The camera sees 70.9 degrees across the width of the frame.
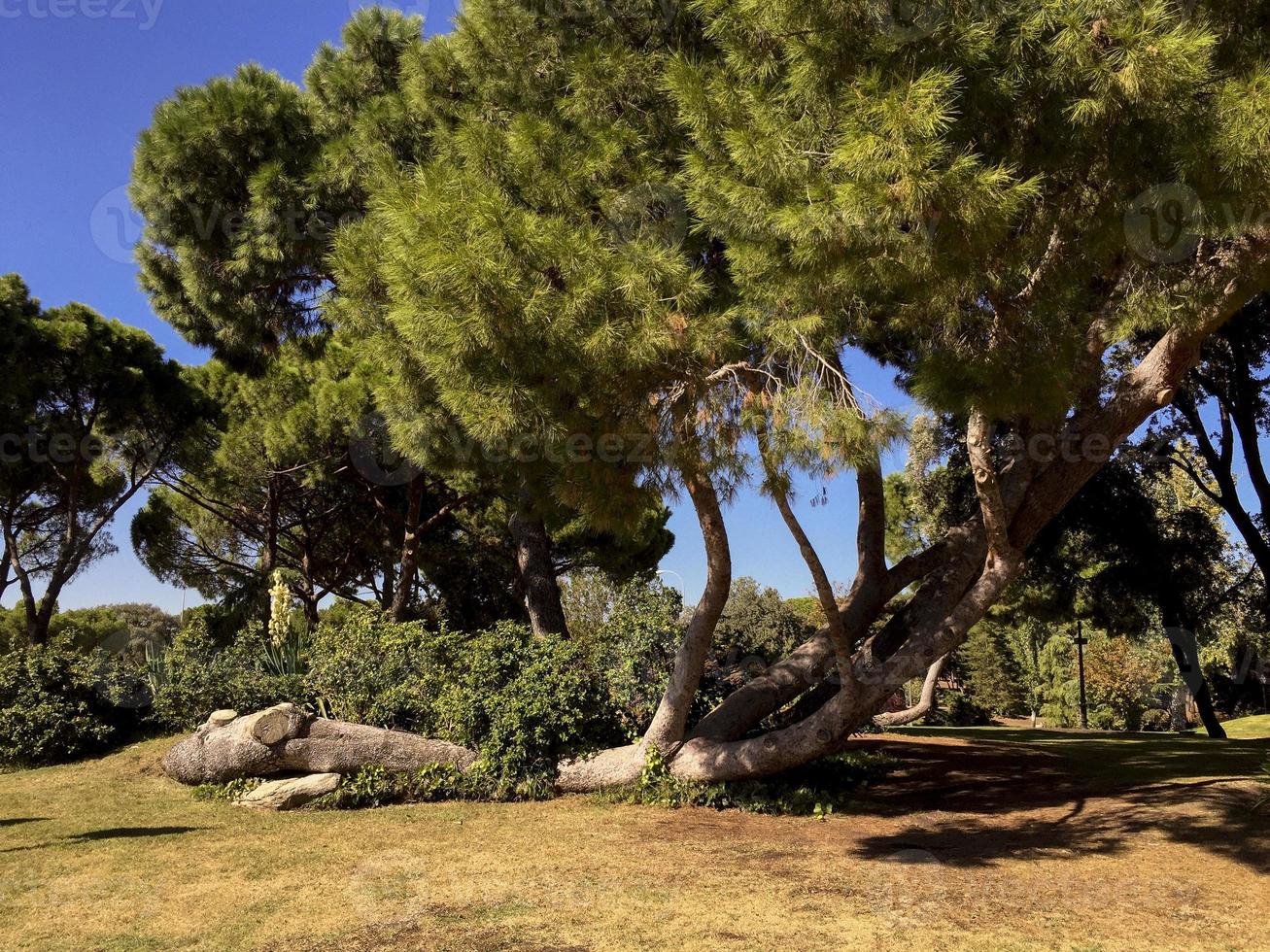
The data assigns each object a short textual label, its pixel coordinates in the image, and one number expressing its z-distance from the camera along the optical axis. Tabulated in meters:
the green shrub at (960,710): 25.08
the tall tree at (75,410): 14.30
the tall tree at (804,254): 4.64
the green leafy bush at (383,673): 9.51
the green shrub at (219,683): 10.79
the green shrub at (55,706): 11.38
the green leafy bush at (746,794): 7.84
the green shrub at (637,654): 9.06
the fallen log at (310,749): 8.72
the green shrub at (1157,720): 30.56
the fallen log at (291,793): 8.33
